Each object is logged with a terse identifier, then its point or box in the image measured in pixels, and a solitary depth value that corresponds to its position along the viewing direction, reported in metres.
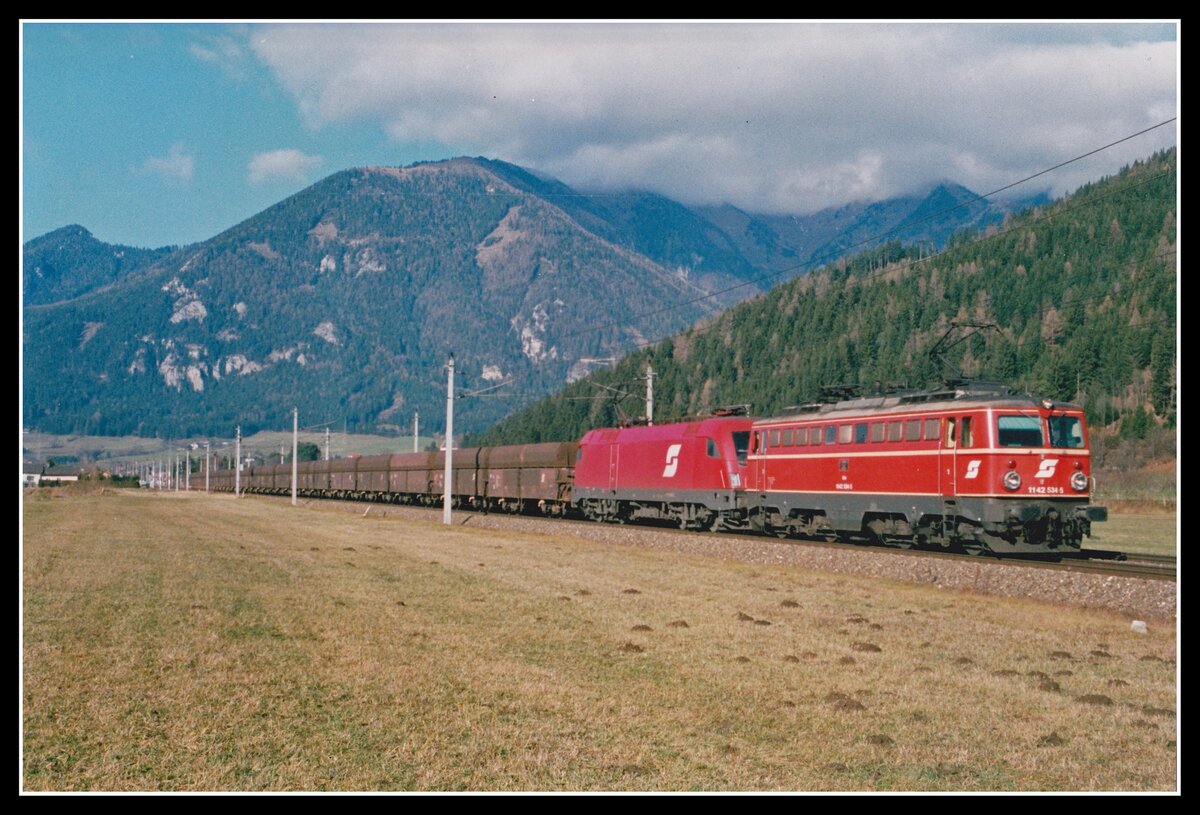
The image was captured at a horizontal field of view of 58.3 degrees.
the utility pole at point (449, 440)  56.03
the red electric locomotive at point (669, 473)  43.09
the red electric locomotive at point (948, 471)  29.39
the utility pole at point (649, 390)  56.33
